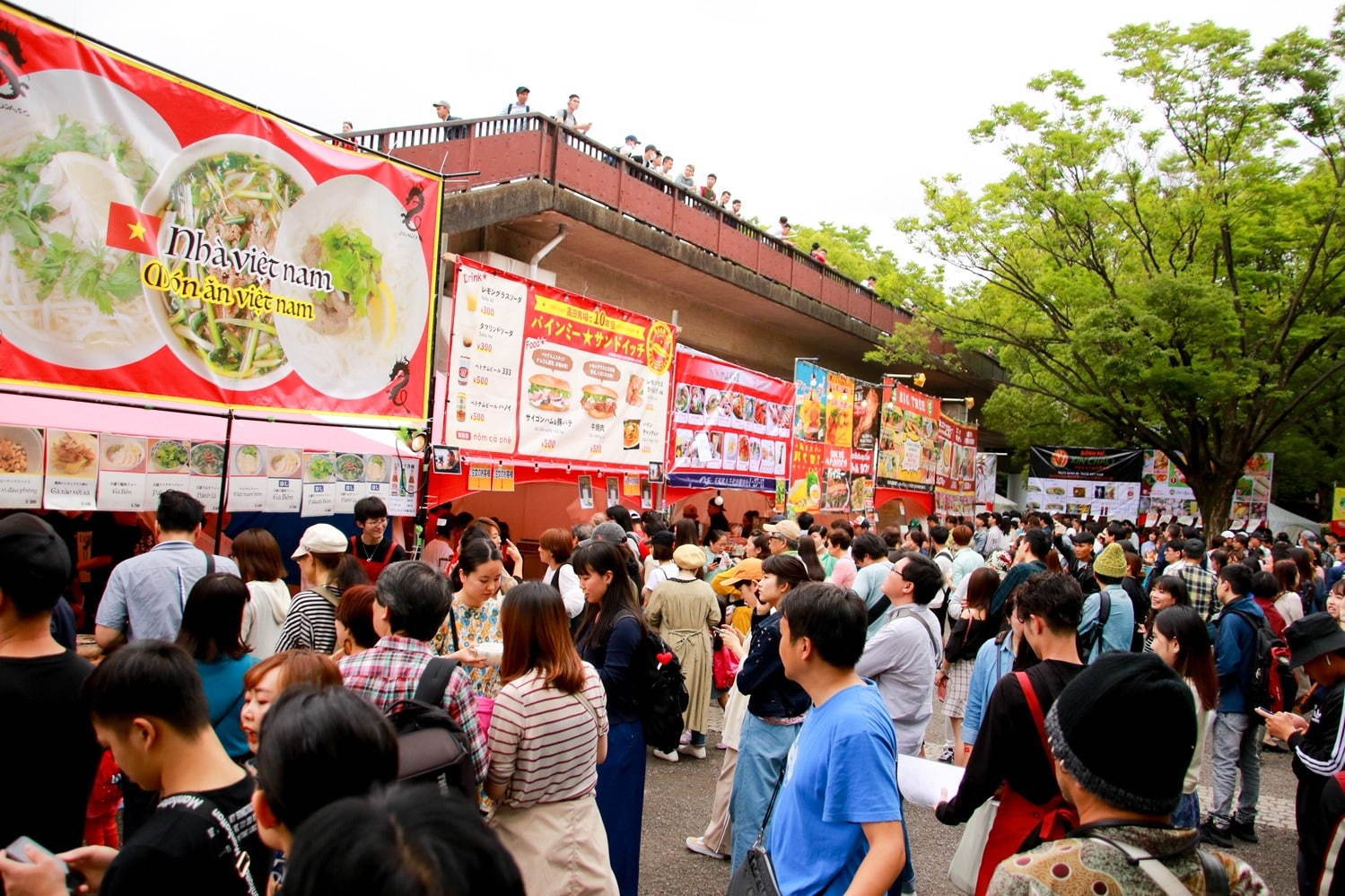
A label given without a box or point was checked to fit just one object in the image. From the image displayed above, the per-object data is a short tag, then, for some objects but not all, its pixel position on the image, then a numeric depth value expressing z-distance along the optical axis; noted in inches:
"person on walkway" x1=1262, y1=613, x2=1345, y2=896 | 140.0
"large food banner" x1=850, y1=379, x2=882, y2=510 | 737.0
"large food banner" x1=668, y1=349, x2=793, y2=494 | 511.8
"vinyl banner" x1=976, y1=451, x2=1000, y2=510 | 1116.5
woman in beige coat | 271.7
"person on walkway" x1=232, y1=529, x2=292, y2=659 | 189.8
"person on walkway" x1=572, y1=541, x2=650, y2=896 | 163.6
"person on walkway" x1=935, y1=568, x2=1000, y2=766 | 253.3
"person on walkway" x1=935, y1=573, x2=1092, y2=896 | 117.0
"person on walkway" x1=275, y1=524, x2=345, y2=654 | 174.2
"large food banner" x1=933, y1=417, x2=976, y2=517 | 953.5
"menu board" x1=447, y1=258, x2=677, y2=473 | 361.1
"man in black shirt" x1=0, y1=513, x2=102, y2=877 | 102.7
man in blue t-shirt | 95.8
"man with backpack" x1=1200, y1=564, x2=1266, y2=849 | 249.3
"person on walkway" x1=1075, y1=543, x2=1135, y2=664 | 248.5
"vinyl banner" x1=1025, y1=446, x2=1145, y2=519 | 965.2
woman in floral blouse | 182.4
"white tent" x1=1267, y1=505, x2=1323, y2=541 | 1072.8
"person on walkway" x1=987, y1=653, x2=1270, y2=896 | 69.2
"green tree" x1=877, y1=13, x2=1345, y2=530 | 776.9
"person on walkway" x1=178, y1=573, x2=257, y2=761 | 134.0
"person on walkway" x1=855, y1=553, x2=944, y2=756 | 191.5
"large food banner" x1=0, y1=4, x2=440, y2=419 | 241.3
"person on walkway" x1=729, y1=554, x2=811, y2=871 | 170.6
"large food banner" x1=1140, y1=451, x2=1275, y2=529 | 970.1
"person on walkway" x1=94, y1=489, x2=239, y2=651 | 180.7
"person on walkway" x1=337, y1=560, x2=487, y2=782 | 116.9
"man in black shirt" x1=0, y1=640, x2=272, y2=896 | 75.2
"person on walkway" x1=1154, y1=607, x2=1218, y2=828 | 180.1
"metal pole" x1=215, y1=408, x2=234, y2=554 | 269.7
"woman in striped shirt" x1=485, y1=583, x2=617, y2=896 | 125.3
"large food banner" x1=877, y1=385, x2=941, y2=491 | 796.6
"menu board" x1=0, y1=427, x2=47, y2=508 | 230.4
